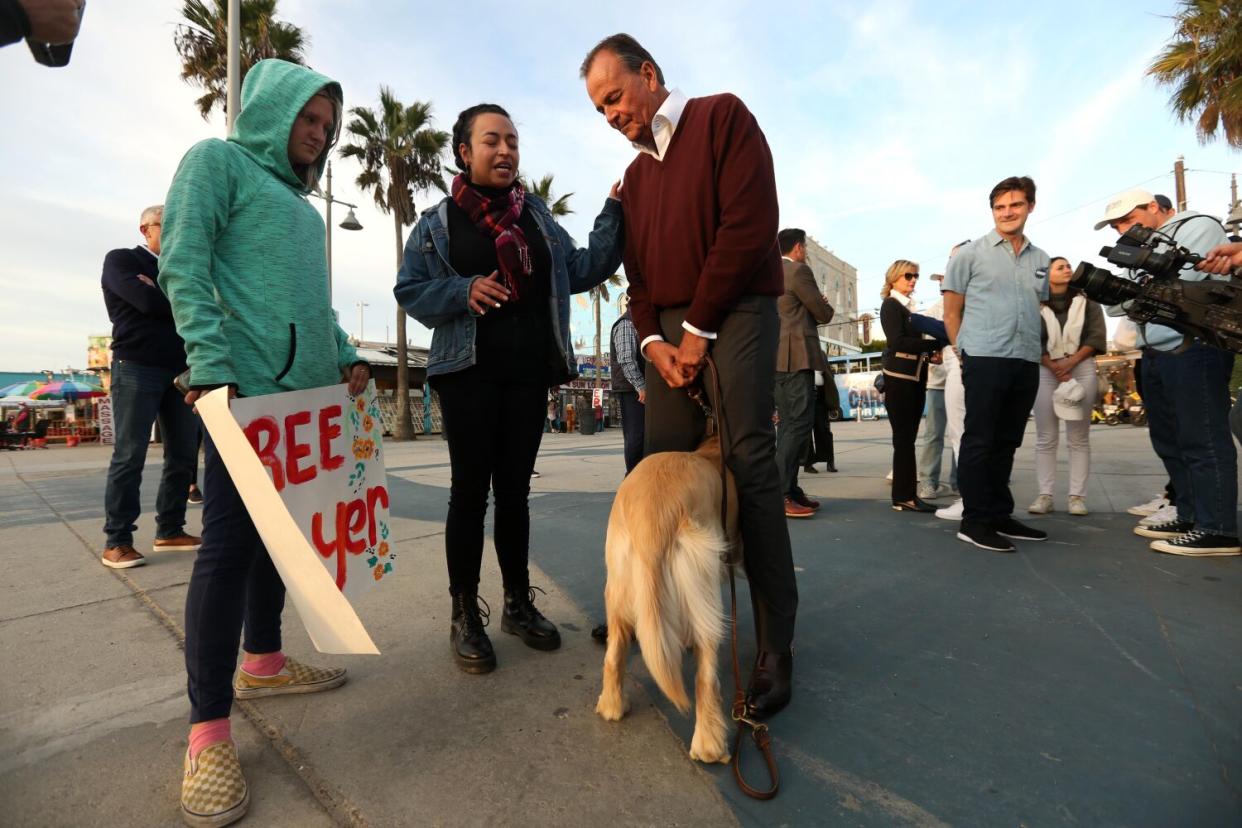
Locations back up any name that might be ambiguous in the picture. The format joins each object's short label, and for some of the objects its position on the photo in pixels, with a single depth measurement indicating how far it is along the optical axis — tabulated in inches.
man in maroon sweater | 72.6
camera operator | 128.6
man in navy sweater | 136.4
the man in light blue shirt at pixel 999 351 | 143.3
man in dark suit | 180.9
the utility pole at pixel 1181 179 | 831.1
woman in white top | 180.5
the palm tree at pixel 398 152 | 761.6
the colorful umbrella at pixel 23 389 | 970.7
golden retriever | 60.1
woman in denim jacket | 87.0
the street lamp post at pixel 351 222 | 734.1
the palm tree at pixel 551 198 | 1082.7
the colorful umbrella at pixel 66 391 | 937.6
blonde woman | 183.6
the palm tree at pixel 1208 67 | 400.5
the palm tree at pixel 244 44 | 547.5
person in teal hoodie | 59.6
